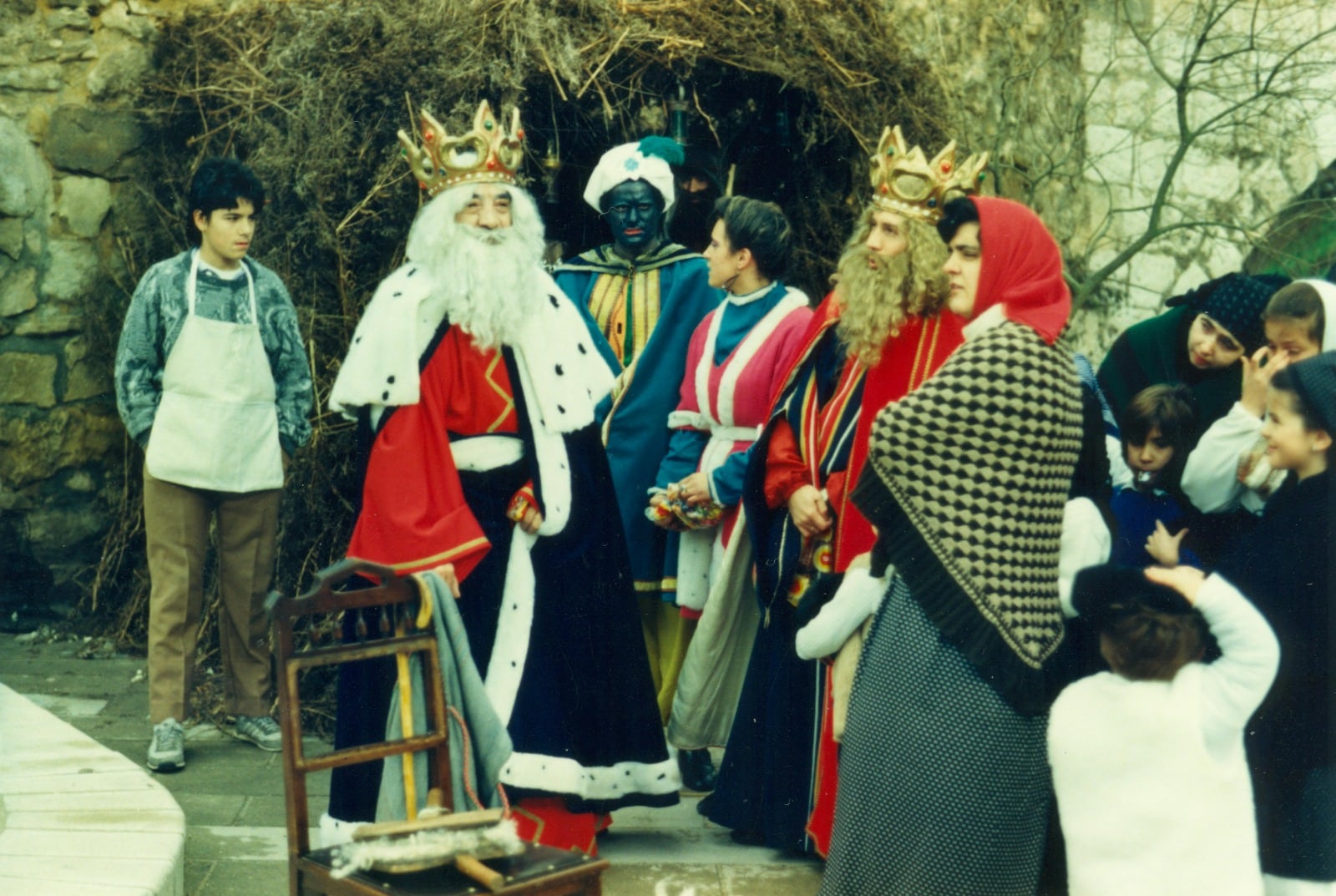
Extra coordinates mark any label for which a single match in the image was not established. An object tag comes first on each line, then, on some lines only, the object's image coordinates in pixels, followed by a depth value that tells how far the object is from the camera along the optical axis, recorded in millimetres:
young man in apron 4746
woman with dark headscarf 3896
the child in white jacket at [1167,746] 2887
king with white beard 3744
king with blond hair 3783
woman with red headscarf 3020
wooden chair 2693
